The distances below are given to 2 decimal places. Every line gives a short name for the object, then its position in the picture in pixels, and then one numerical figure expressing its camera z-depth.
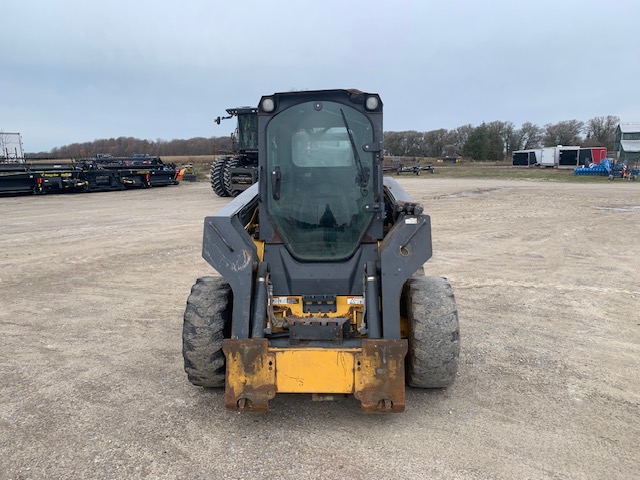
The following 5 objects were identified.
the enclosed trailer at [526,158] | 50.38
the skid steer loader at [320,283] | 3.49
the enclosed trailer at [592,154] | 45.56
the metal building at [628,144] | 44.34
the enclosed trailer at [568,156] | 46.01
